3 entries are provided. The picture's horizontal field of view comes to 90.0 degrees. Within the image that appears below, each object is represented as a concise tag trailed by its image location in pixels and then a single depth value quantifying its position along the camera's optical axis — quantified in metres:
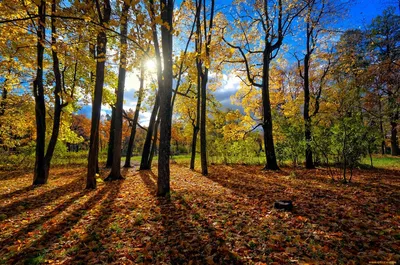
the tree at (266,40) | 11.10
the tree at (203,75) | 10.17
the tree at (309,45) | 11.32
